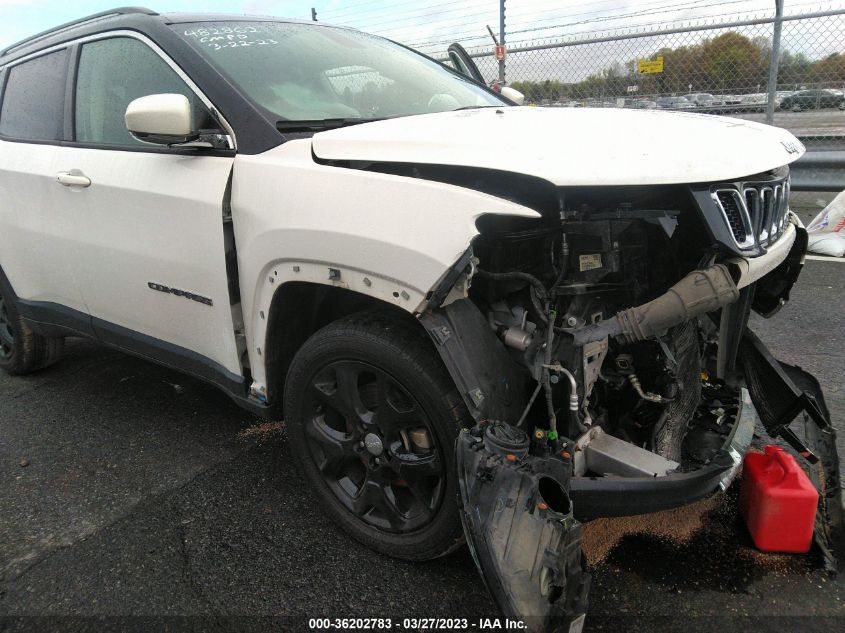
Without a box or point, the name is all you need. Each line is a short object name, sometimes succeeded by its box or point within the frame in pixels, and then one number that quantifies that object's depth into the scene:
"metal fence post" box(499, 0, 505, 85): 7.88
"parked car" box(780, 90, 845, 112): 6.76
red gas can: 2.11
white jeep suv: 1.80
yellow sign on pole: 7.28
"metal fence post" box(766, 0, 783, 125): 6.64
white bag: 5.67
